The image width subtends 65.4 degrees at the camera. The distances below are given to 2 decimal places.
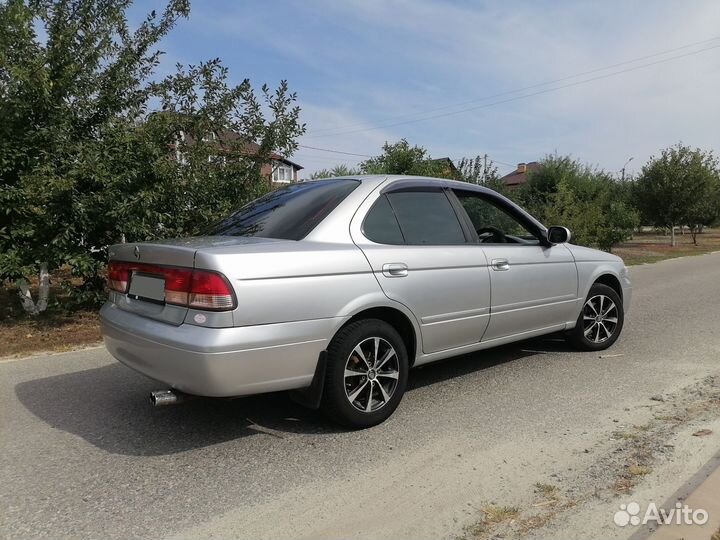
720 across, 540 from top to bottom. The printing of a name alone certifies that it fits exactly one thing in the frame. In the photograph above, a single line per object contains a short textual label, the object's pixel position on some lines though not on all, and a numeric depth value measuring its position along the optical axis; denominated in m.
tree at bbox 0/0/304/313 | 6.69
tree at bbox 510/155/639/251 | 17.67
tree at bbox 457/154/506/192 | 16.33
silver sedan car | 3.14
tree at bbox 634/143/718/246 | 27.47
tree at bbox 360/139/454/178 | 13.21
